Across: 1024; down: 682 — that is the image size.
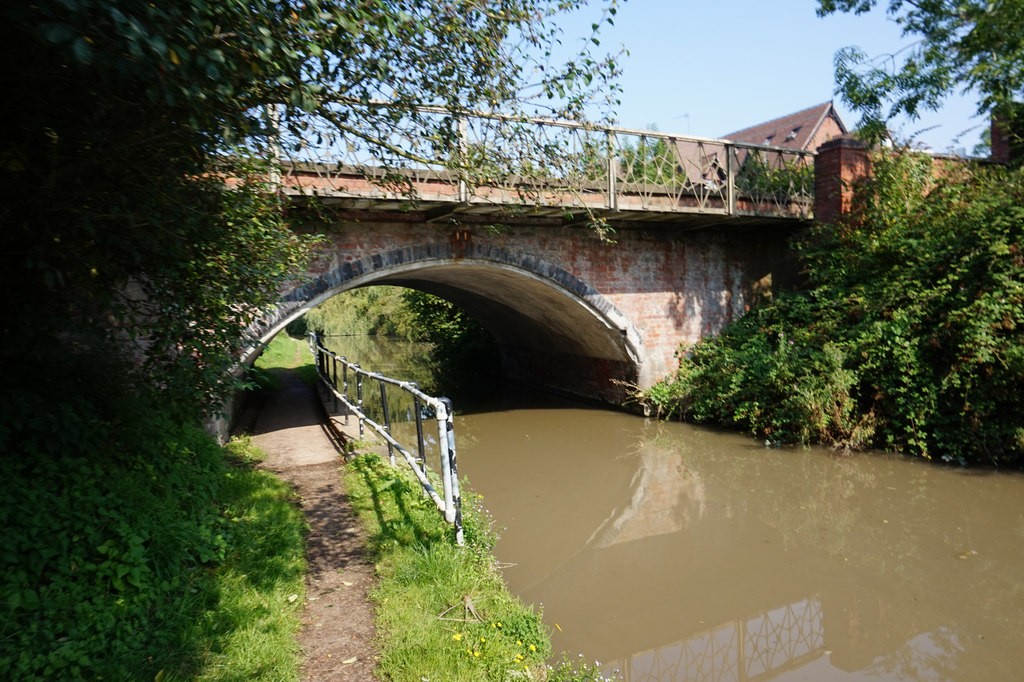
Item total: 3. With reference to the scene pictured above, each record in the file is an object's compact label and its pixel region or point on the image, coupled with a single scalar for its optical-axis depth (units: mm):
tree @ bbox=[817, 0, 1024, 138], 9227
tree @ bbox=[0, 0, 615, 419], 2436
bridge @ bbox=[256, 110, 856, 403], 8172
